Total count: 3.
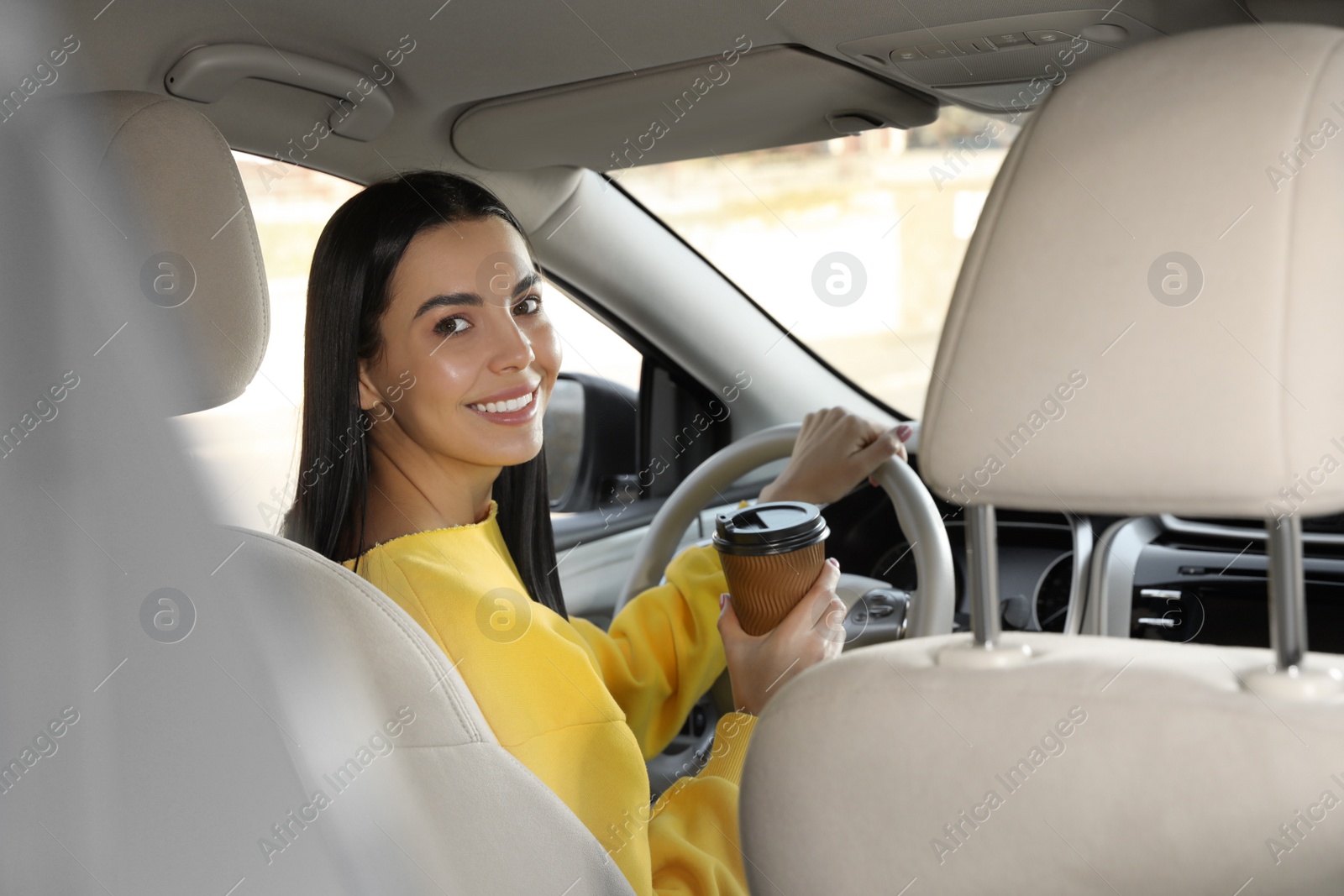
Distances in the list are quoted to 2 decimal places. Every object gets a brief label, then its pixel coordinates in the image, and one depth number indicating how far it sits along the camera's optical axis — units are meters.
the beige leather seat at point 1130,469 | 0.79
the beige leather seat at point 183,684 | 0.70
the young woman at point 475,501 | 1.35
